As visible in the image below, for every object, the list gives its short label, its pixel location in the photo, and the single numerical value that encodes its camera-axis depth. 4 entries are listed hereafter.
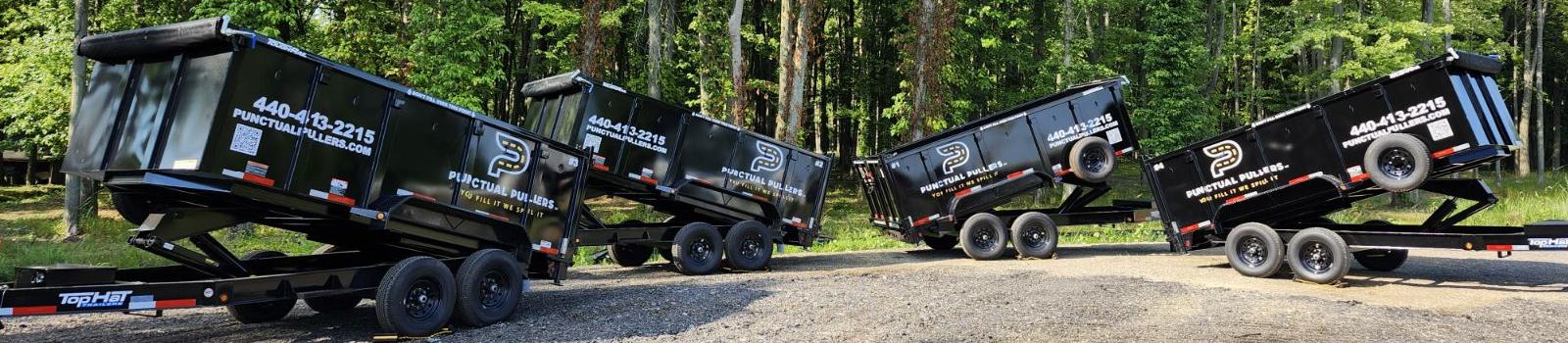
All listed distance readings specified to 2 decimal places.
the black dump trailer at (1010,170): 16.52
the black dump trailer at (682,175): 13.74
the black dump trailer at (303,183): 6.82
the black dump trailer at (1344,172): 10.96
